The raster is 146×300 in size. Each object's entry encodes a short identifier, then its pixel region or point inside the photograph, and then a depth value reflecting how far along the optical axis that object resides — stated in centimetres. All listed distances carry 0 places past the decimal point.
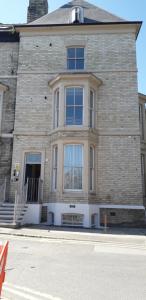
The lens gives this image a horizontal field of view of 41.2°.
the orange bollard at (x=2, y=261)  283
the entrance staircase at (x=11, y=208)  911
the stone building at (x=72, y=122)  1038
